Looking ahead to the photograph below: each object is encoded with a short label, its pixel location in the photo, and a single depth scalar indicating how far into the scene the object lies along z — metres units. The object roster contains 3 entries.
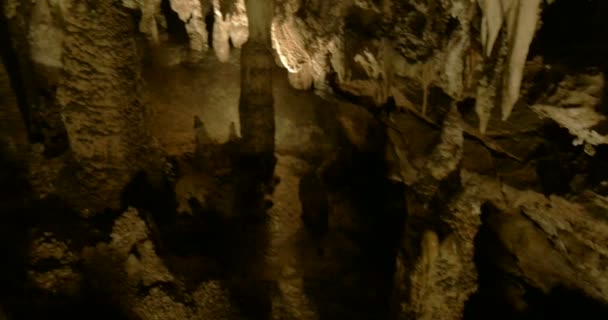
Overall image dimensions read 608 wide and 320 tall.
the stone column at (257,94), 6.38
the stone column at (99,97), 4.17
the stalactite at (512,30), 3.48
